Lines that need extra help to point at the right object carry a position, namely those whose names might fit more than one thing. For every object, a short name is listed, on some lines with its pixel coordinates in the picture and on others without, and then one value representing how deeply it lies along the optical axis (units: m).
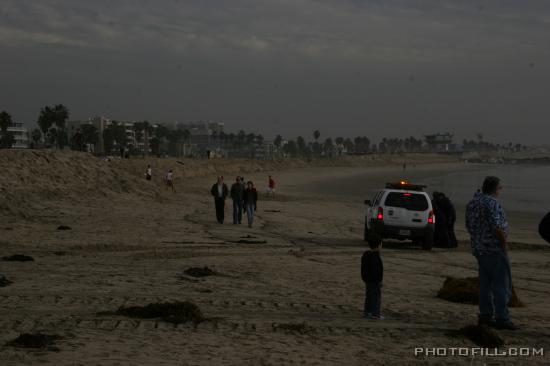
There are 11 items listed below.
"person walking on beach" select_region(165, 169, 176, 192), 44.80
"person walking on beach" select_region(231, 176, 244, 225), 24.14
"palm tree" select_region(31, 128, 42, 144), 136.38
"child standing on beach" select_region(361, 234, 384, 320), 8.91
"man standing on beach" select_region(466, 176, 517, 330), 8.30
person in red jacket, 44.25
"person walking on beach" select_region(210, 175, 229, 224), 24.17
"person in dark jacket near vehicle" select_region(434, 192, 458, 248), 19.67
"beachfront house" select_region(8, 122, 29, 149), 185.89
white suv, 18.84
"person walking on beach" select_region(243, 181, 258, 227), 23.64
